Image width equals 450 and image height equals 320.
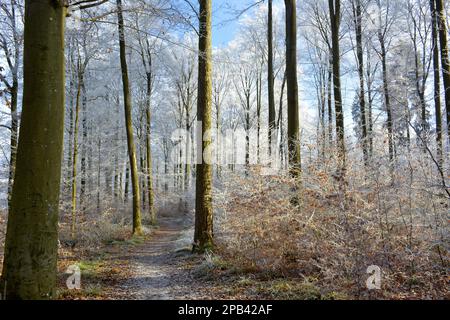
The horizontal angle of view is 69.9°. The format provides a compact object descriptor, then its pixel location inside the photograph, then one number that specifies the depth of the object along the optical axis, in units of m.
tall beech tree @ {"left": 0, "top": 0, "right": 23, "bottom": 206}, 10.23
